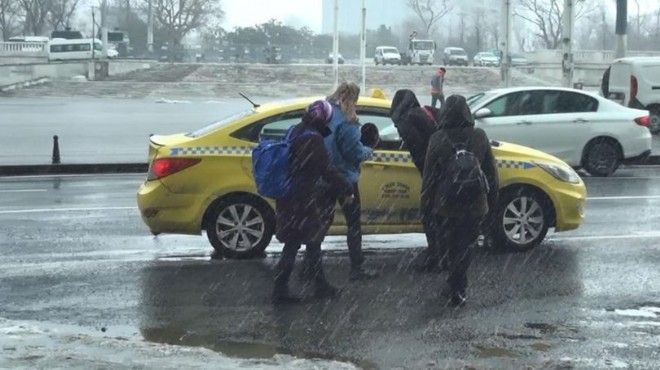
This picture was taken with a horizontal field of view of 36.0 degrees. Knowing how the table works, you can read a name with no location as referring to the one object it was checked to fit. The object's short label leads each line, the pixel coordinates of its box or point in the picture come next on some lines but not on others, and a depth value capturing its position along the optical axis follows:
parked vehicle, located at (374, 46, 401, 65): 82.69
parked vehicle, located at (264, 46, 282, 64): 90.43
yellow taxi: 9.40
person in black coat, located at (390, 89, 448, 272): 8.78
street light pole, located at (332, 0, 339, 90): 41.88
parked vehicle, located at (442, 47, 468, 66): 81.19
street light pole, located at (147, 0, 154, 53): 94.40
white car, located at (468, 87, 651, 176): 15.88
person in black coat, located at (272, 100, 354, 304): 7.37
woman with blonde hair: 8.16
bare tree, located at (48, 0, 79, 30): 111.92
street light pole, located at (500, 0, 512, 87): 31.89
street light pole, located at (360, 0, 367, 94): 40.28
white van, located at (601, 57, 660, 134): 23.06
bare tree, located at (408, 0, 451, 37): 109.69
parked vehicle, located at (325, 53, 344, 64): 88.90
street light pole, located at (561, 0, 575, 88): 27.06
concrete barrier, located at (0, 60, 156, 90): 62.33
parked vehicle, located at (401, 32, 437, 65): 80.88
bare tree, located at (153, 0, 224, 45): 115.69
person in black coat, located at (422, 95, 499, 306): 7.41
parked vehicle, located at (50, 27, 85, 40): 86.19
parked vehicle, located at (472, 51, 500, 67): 79.42
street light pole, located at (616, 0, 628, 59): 32.31
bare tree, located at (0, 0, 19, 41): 107.94
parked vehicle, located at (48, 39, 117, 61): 74.88
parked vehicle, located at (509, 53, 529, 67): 73.07
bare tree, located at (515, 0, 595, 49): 106.38
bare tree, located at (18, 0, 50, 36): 107.62
